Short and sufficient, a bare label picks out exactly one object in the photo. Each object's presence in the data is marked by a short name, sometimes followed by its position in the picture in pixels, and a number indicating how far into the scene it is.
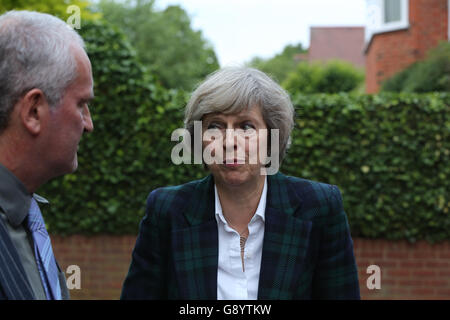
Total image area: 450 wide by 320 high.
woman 2.05
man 1.31
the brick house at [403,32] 12.35
